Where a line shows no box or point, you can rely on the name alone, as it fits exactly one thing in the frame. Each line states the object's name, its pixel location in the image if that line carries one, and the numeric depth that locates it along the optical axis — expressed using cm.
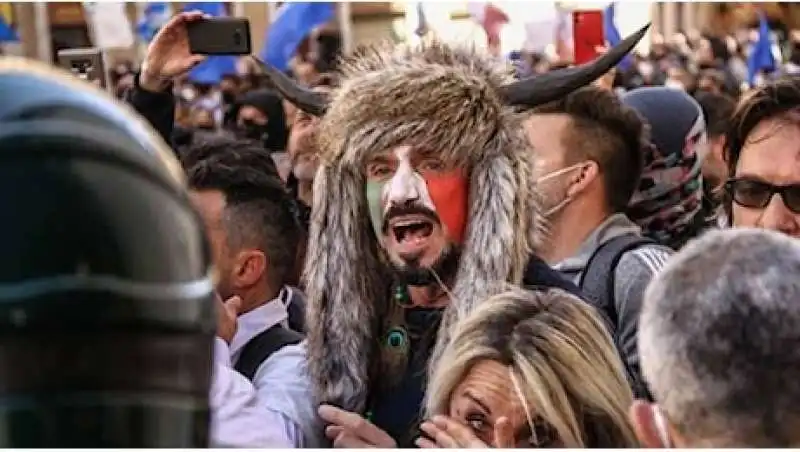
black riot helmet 69
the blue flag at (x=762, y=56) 1030
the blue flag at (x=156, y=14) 1013
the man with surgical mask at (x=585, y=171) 292
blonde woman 191
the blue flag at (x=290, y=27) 623
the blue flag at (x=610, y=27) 721
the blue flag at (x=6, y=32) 949
